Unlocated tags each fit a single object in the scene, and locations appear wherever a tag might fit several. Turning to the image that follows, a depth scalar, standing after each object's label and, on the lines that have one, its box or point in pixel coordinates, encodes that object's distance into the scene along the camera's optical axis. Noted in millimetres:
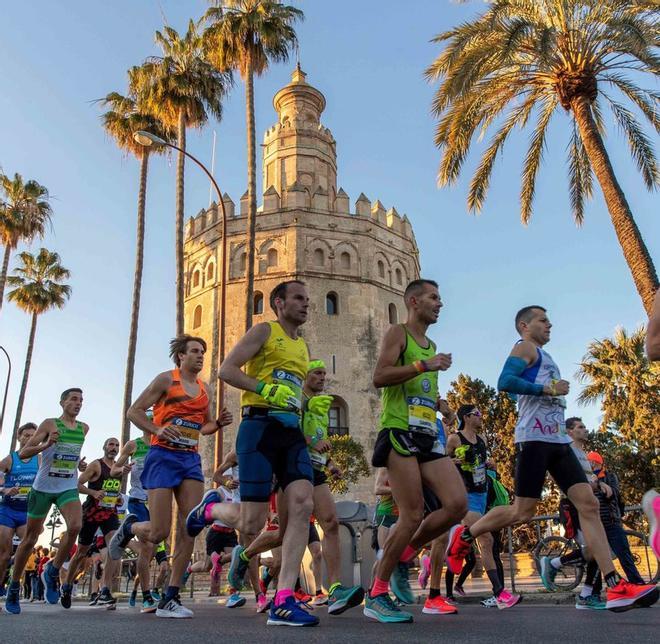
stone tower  40188
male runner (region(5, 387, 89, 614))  7582
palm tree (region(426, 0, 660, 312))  13164
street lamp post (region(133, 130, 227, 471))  20281
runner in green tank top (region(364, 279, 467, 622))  4684
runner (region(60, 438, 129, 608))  9402
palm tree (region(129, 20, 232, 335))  25281
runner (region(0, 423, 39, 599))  8867
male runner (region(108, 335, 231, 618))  5859
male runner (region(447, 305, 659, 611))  5027
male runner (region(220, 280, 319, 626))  4320
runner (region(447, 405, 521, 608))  7609
